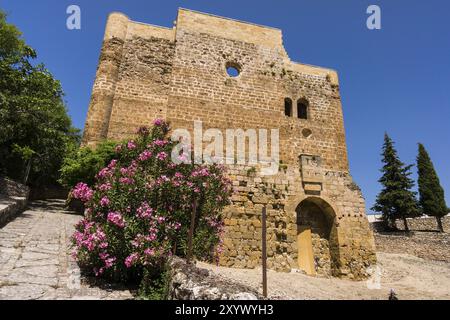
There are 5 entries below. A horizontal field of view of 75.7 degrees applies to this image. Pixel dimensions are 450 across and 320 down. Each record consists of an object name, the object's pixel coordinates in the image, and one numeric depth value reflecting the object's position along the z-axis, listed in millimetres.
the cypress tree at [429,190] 26788
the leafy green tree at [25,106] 11359
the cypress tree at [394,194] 26578
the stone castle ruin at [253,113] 8922
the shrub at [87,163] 11430
